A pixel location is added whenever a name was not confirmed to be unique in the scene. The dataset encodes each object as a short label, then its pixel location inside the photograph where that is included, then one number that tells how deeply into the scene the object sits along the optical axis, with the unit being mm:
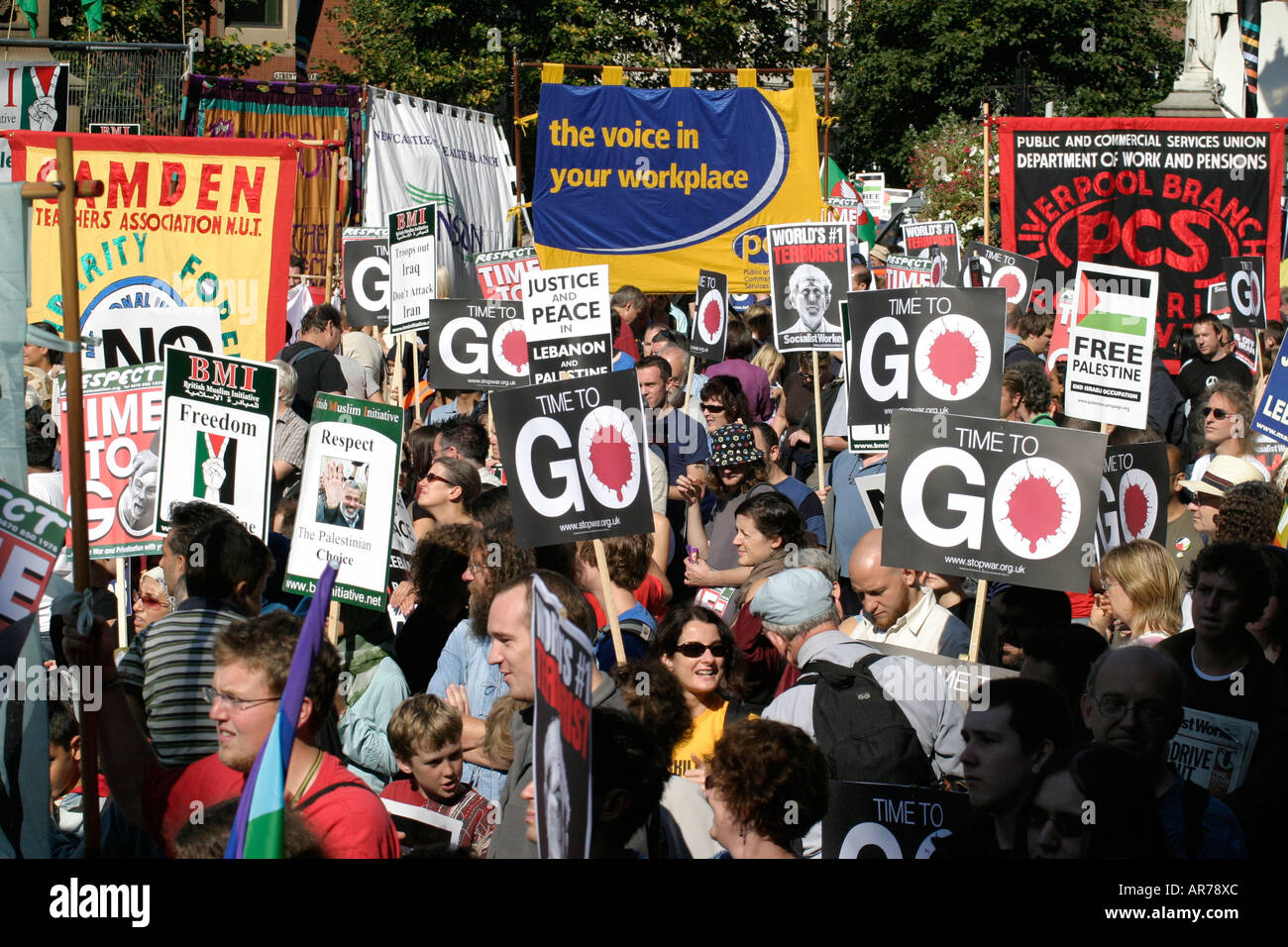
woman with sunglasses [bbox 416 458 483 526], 6758
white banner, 16500
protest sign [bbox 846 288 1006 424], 6594
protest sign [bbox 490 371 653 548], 5668
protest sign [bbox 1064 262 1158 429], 7748
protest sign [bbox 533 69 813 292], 16250
